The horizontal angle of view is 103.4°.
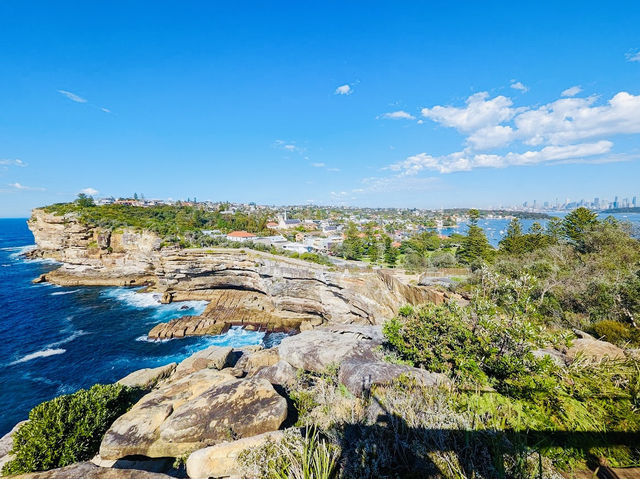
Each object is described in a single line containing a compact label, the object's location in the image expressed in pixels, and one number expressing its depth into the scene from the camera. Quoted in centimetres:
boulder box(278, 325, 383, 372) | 775
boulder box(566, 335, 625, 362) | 679
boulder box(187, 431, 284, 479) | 400
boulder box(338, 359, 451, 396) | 479
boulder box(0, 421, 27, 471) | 575
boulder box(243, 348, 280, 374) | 1225
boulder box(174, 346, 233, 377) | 1128
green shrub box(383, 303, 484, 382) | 541
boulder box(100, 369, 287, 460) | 505
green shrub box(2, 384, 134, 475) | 517
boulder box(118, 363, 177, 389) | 990
